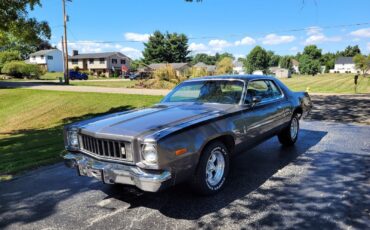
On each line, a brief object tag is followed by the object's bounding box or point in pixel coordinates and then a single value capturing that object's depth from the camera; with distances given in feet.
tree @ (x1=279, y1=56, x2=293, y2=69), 425.94
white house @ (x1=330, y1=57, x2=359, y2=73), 414.21
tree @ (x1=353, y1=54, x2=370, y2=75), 236.84
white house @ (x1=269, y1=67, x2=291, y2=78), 336.70
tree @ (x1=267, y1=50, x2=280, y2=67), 448.78
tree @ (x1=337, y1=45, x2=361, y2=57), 464.24
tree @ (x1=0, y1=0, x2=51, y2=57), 38.63
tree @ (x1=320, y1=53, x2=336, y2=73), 432.25
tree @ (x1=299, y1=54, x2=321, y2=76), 358.43
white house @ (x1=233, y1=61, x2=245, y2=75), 461.29
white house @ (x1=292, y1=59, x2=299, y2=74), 461.70
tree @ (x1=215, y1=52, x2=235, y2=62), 519.60
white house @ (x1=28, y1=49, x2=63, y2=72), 257.67
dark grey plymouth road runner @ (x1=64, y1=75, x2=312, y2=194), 11.73
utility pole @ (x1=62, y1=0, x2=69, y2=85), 107.52
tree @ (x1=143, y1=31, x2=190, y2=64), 237.82
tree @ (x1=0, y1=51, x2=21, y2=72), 169.37
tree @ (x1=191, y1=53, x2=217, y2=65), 472.03
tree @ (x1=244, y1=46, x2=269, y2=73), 335.47
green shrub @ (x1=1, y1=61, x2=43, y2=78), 155.52
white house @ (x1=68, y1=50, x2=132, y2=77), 248.52
